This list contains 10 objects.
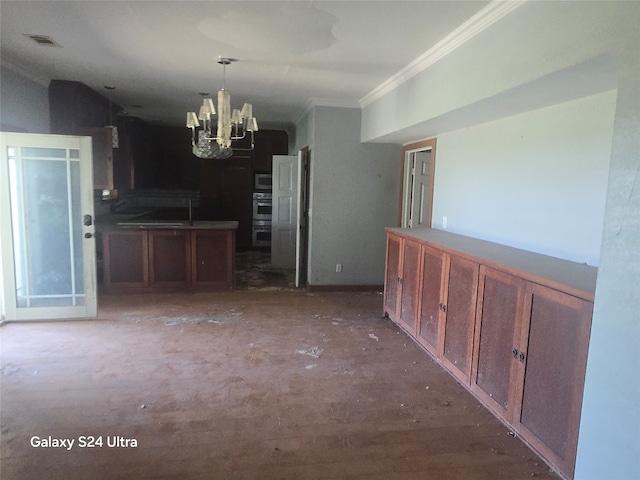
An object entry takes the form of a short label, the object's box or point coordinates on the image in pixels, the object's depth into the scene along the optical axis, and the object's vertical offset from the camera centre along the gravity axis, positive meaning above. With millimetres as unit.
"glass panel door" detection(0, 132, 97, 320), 4129 -477
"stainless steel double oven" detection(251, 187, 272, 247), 8633 -640
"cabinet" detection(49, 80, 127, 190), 4801 +743
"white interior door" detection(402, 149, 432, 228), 5477 +99
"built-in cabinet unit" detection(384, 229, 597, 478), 2057 -799
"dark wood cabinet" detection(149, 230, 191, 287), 5430 -927
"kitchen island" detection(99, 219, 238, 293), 5359 -917
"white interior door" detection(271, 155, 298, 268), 7211 -523
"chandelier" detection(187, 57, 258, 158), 3663 +652
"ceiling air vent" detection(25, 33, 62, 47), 3291 +1135
